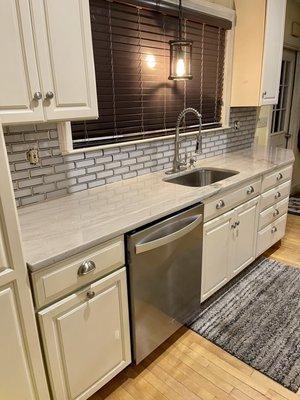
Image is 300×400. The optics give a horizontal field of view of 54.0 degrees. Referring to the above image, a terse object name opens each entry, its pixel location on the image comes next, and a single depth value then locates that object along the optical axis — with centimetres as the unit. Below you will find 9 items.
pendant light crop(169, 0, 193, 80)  200
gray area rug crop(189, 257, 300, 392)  175
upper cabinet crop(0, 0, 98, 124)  117
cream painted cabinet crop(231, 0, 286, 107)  259
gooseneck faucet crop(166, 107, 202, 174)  224
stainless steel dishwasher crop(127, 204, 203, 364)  150
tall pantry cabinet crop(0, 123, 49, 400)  99
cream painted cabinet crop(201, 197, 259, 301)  203
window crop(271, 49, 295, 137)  404
